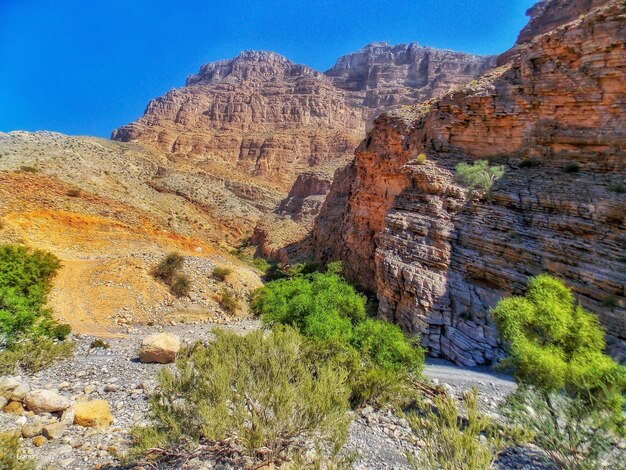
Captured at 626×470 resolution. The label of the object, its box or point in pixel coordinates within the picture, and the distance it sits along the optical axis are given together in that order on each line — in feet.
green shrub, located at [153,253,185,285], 61.82
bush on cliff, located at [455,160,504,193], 51.34
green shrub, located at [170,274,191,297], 59.98
